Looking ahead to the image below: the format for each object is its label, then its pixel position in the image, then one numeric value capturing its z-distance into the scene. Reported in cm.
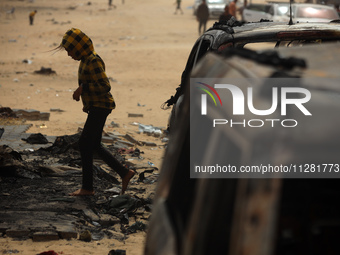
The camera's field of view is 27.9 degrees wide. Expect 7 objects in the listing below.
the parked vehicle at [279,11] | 2438
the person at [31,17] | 3778
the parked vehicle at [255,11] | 3021
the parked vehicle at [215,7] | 3756
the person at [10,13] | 4237
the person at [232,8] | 2726
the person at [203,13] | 2820
